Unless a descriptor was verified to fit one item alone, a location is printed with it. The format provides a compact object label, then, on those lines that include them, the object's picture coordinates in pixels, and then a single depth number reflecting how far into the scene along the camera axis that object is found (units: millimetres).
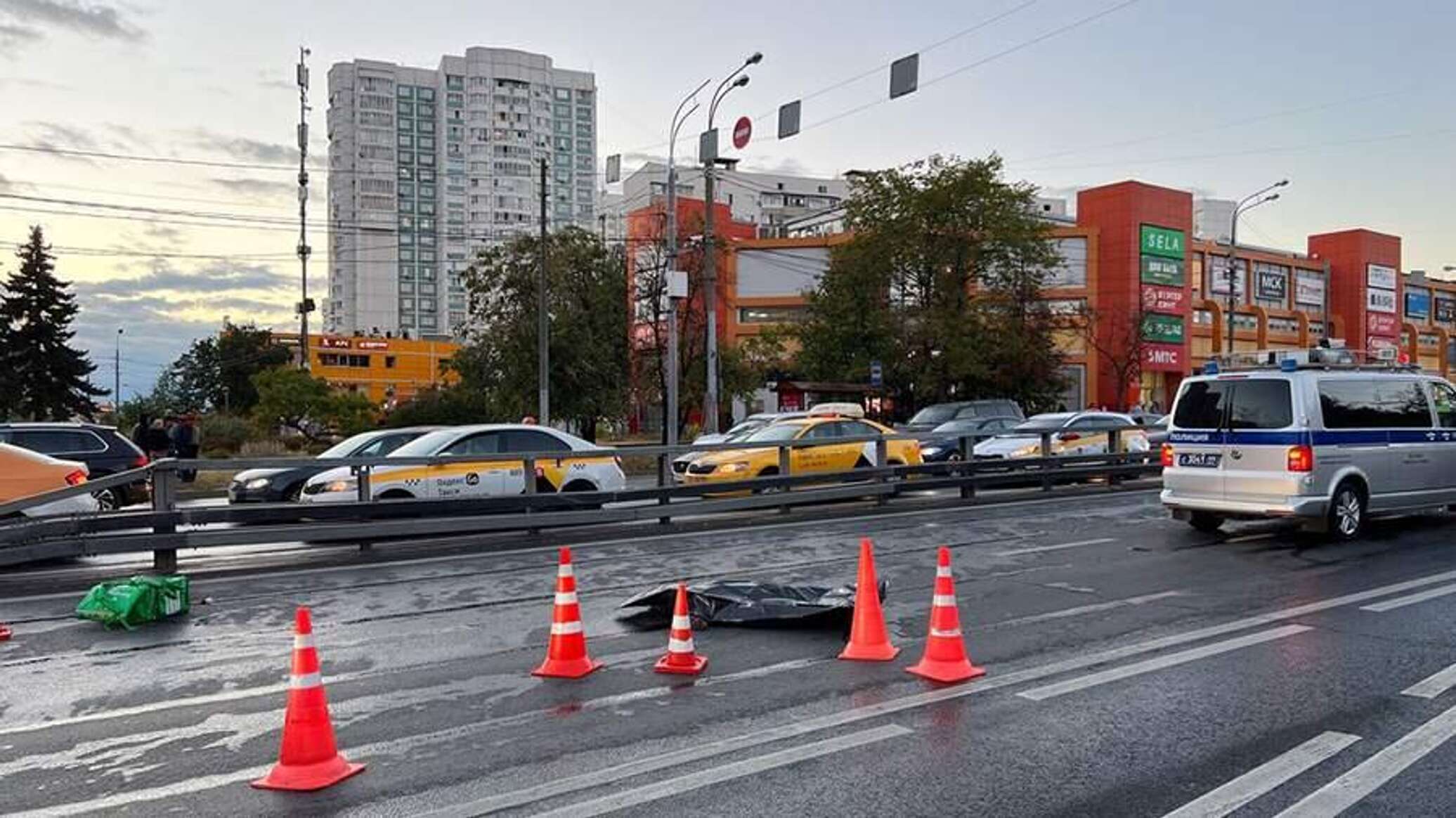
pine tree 52812
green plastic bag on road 7898
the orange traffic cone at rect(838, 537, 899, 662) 6746
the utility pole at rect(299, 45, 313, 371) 51250
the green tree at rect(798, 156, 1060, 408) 44781
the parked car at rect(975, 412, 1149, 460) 21750
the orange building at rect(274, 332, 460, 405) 95000
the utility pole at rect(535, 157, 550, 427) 32562
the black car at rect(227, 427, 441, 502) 16062
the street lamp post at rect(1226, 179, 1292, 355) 46928
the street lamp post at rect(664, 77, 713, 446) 27344
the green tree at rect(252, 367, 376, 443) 40406
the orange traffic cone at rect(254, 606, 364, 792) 4574
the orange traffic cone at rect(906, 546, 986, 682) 6277
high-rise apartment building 128000
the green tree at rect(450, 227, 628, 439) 39406
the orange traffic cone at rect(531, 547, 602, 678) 6391
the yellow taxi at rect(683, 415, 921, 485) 17906
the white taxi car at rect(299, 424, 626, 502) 14031
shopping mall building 60625
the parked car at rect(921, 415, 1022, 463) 23484
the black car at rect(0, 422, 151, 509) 16500
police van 11484
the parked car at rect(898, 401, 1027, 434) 30859
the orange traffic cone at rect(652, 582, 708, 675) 6418
